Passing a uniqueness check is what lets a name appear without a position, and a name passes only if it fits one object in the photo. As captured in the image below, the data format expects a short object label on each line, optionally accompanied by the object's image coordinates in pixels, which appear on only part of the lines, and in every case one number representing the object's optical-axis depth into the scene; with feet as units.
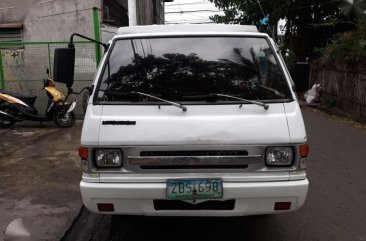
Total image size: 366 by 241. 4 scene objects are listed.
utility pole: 35.68
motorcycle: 31.78
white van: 11.31
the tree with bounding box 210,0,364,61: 55.21
